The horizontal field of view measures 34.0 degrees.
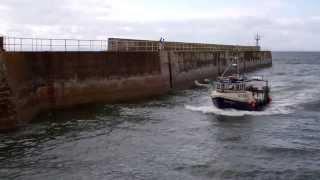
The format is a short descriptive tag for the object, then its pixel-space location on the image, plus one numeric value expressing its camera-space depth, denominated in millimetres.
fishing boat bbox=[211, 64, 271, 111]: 43625
